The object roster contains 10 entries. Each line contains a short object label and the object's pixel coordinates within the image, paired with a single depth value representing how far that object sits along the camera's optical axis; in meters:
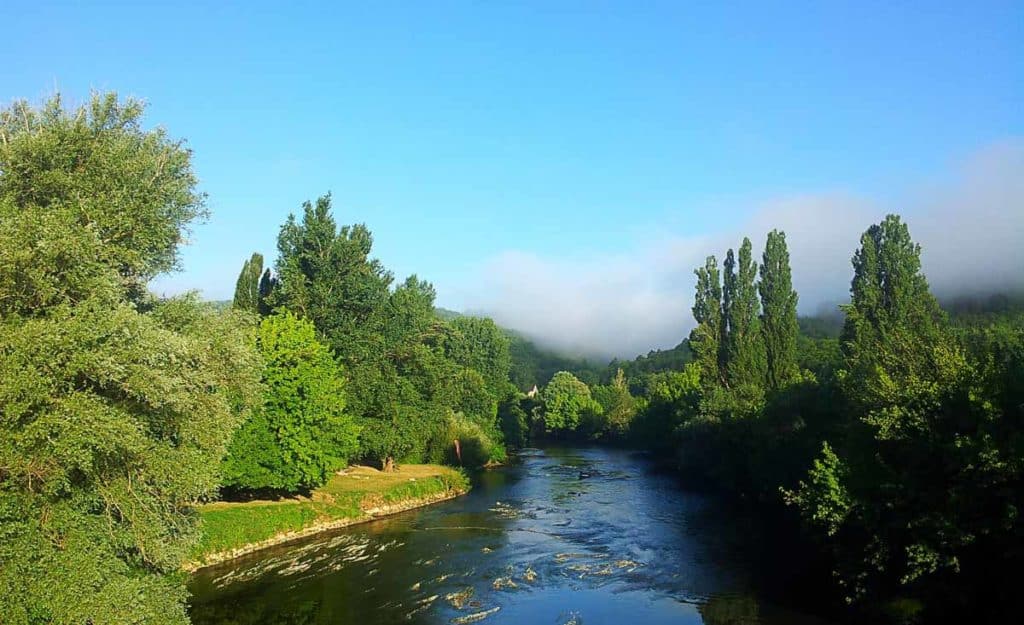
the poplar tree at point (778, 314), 62.03
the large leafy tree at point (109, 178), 18.69
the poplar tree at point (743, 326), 61.97
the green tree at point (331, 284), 54.94
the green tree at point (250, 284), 65.75
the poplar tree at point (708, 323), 69.25
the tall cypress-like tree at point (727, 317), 66.50
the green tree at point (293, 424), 40.88
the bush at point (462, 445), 68.12
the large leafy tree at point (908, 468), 23.00
